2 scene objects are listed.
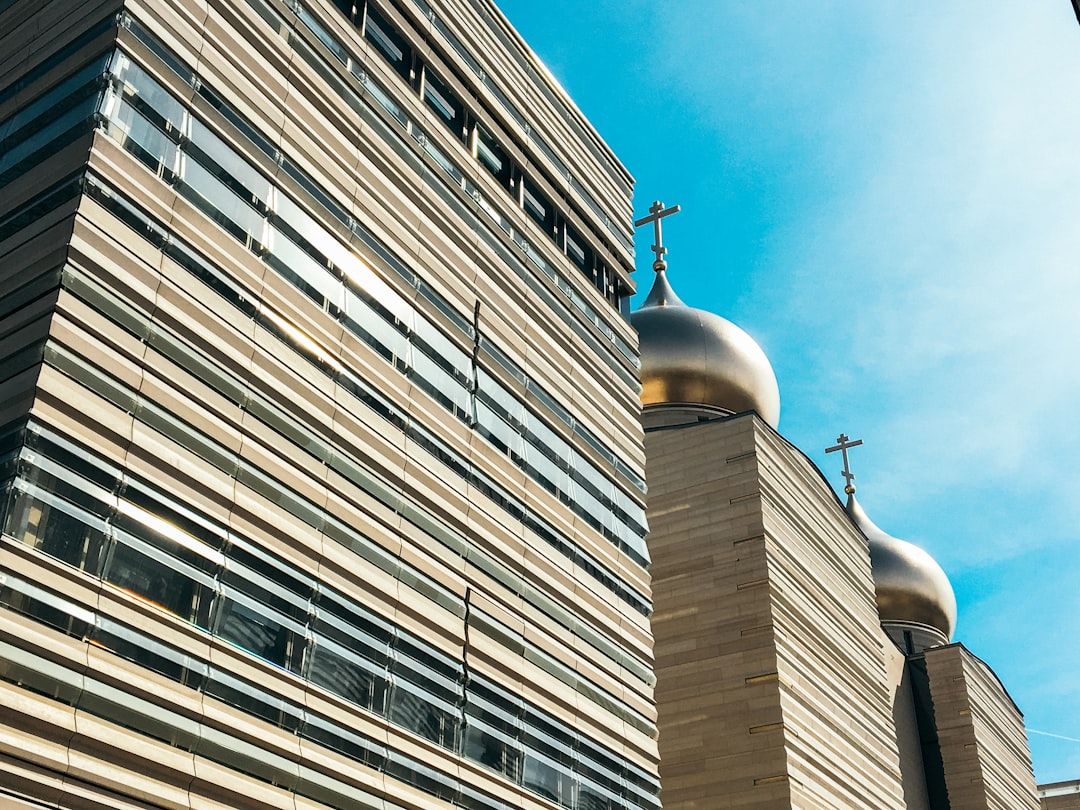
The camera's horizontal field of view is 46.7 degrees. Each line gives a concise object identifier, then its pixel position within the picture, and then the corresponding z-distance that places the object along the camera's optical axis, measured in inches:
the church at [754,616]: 1349.7
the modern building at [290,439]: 585.0
